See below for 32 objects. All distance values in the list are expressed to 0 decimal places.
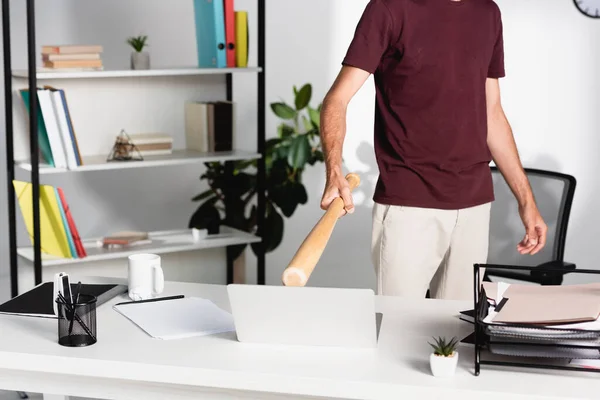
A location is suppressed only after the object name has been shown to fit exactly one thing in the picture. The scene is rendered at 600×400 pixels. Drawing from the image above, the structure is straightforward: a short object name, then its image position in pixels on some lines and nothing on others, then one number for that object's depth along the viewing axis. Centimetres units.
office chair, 356
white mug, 227
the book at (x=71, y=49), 375
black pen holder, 190
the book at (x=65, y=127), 368
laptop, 173
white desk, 169
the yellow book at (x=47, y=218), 368
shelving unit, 362
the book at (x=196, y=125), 424
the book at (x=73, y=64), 375
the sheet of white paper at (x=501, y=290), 191
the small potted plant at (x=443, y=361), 170
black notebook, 213
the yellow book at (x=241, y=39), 410
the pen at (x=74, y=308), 190
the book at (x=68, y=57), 374
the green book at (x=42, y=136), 371
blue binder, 406
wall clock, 499
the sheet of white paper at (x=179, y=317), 198
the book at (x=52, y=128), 366
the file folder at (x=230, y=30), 407
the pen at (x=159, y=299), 222
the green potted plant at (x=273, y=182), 452
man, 247
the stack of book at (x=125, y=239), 404
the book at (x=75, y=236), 374
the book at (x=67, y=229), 369
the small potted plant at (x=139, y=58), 407
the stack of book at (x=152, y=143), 412
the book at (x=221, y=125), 424
